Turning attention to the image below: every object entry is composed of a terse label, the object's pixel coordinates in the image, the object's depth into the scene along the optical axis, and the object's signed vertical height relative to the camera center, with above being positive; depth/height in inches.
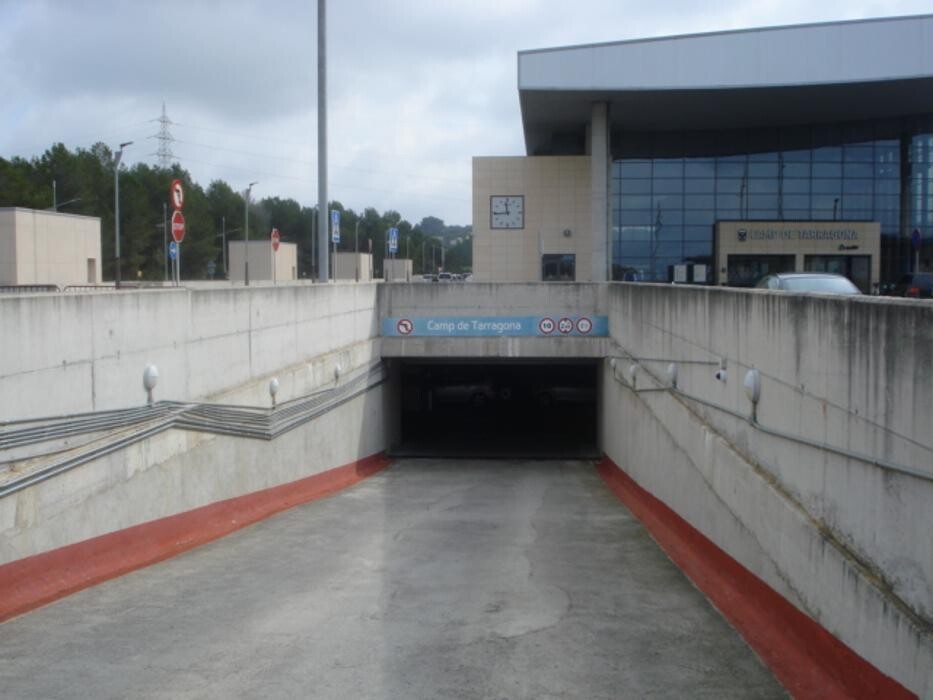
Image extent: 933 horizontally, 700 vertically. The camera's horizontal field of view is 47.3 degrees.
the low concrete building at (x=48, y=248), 1315.2 +39.5
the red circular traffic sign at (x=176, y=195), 636.1 +50.3
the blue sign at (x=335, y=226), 1722.4 +86.7
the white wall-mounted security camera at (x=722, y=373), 489.6 -44.4
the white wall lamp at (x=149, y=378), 485.1 -45.6
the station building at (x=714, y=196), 1649.9 +129.6
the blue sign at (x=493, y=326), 1106.1 -50.9
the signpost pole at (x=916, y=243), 1549.0 +51.1
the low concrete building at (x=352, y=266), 2629.2 +31.9
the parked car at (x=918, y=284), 1175.6 -7.8
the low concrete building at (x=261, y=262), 2245.3 +33.6
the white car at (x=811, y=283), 698.8 -3.8
